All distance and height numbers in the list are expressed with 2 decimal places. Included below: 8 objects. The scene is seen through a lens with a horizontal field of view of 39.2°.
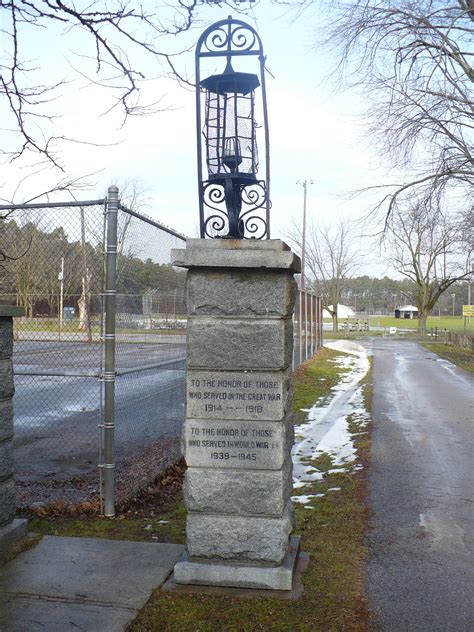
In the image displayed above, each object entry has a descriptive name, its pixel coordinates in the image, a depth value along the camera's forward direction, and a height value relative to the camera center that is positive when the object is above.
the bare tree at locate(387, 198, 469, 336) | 52.69 +3.29
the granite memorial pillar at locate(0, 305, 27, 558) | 4.93 -0.89
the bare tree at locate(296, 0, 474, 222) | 16.38 +6.01
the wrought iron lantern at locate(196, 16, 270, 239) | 4.87 +1.32
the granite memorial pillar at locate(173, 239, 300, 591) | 4.40 -0.65
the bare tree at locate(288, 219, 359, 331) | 58.00 +3.44
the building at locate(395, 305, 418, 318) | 137.16 +0.96
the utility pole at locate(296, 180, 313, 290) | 48.72 +6.47
